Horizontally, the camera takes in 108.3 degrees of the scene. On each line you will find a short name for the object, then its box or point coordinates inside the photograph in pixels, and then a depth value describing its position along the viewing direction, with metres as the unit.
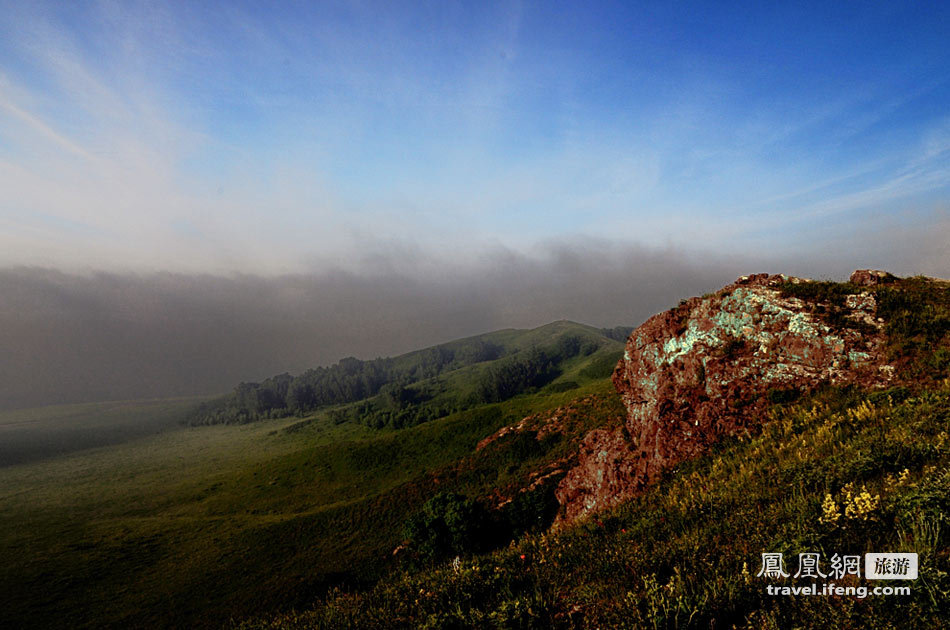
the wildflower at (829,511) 5.96
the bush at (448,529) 27.16
